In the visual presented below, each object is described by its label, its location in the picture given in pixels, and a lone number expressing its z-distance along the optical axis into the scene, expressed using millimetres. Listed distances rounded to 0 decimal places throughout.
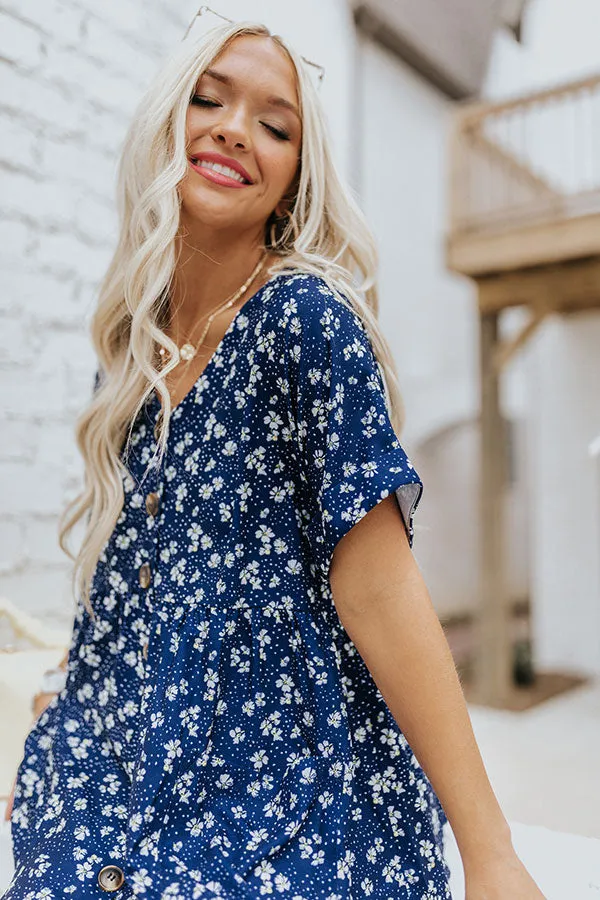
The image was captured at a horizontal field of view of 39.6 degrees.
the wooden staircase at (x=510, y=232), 2645
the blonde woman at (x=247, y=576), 653
